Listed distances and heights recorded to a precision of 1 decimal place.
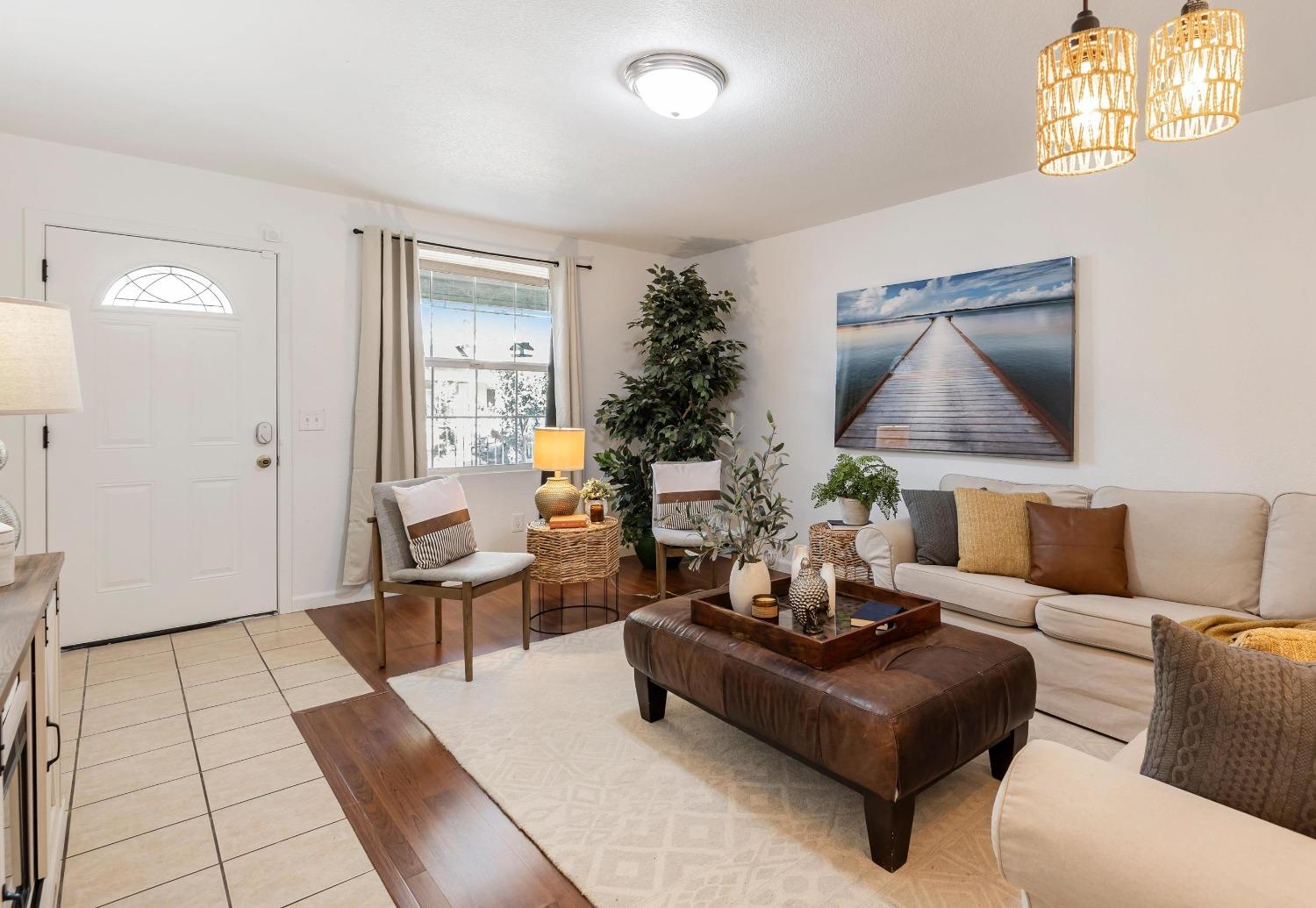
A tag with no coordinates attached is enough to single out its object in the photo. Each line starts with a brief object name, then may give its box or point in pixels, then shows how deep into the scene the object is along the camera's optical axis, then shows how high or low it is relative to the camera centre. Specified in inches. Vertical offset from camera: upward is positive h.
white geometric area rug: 66.7 -43.6
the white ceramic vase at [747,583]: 95.0 -19.6
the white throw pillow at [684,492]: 168.7 -11.6
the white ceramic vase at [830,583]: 89.9 -18.6
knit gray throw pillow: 34.5 -15.2
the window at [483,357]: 179.3 +25.4
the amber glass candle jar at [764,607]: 91.7 -22.4
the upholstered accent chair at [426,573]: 117.6 -23.1
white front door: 131.8 +1.4
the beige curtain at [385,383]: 161.6 +15.9
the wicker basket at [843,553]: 145.7 -23.6
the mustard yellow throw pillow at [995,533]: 117.4 -15.4
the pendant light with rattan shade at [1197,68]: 48.2 +28.4
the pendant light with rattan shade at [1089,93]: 49.1 +26.8
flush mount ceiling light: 97.0 +54.9
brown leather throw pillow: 109.0 -17.4
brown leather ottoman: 68.1 -29.3
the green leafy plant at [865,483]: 149.1 -8.1
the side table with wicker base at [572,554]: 141.0 -23.0
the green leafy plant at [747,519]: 93.7 -10.4
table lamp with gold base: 151.2 -3.6
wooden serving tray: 79.3 -23.8
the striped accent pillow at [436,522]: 121.2 -14.4
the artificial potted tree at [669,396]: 190.9 +15.2
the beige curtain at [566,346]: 193.8 +29.8
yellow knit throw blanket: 46.5 -14.1
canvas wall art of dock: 136.1 +19.1
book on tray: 87.8 -22.9
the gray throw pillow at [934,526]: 127.6 -15.5
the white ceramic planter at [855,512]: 151.1 -14.9
